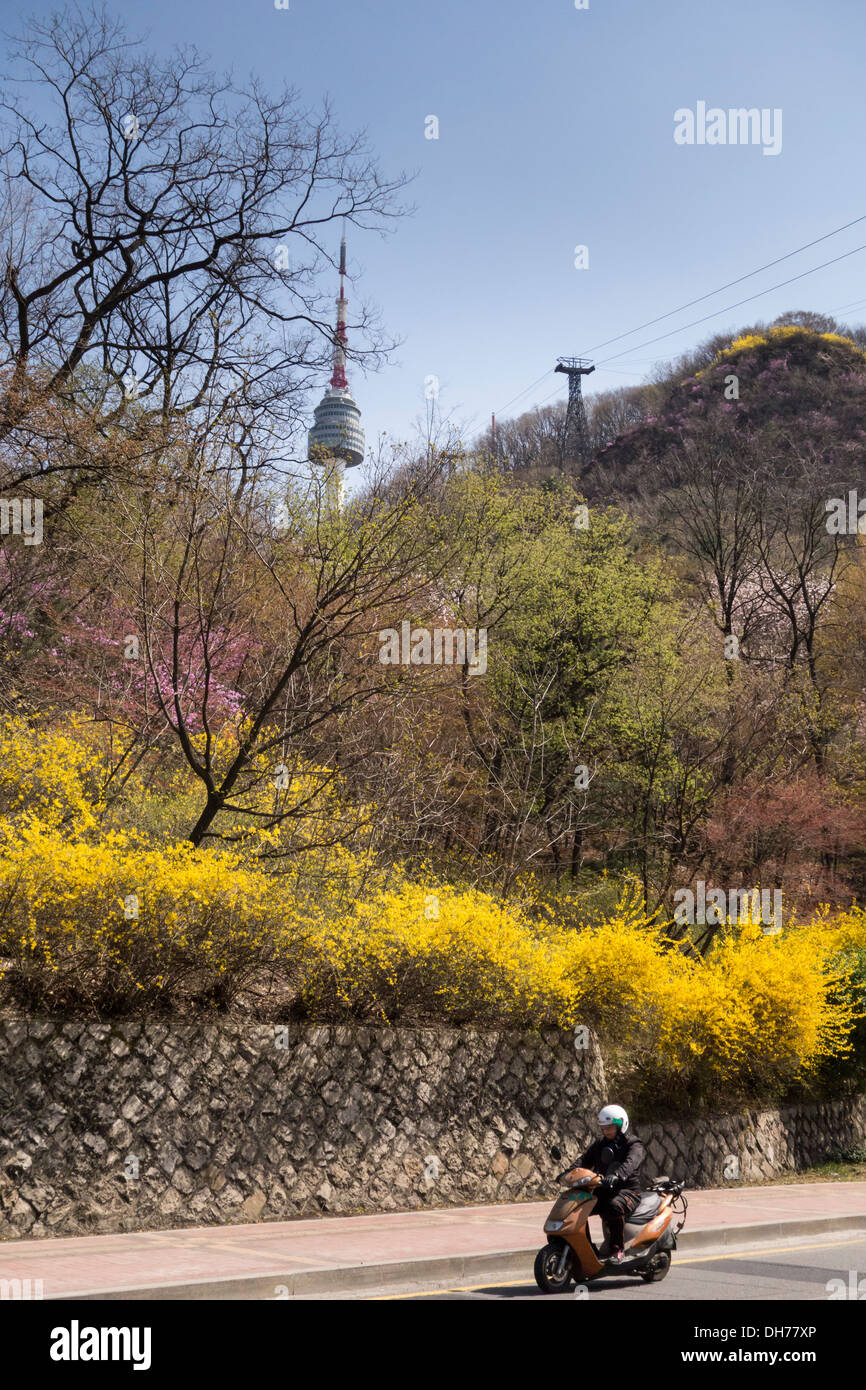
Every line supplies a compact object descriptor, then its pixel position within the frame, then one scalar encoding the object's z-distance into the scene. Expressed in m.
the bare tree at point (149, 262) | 22.89
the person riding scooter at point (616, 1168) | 8.97
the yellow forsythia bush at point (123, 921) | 10.08
